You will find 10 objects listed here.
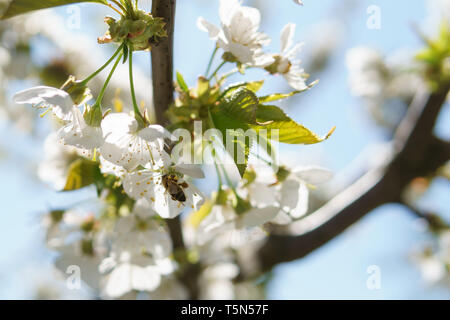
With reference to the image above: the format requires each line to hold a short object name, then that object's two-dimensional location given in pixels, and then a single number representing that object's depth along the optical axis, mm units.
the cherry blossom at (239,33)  424
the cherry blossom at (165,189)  423
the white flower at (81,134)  410
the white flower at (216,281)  569
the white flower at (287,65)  445
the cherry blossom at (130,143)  405
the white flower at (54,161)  497
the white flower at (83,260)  490
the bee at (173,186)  422
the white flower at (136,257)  473
